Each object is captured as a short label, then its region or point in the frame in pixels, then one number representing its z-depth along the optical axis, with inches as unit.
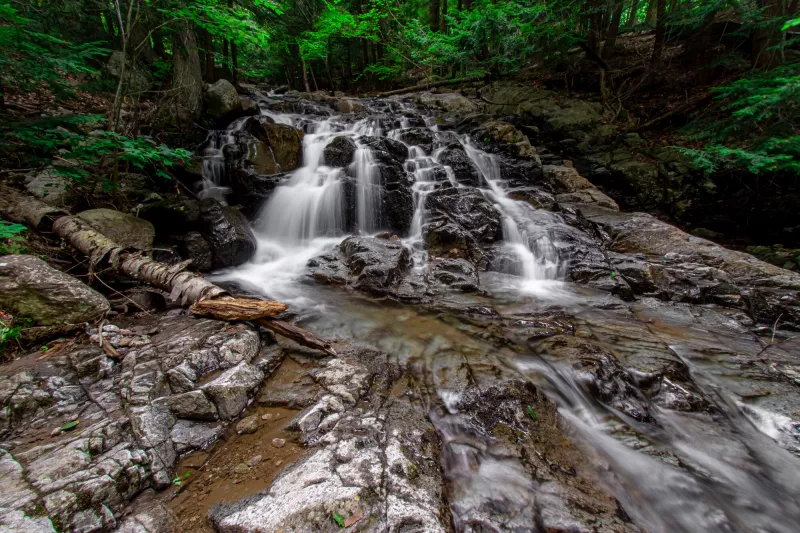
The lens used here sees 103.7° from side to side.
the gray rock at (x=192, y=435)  91.4
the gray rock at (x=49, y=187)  185.5
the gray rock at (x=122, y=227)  176.9
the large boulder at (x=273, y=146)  319.6
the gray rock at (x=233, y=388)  104.1
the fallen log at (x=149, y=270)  137.4
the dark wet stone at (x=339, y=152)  328.5
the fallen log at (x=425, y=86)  588.2
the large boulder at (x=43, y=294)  113.9
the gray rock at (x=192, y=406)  98.5
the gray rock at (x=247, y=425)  98.8
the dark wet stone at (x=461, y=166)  352.5
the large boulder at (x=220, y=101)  361.1
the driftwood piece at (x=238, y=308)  136.6
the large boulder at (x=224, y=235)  237.3
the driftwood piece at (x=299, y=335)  135.5
